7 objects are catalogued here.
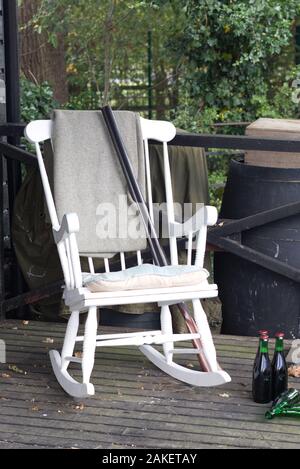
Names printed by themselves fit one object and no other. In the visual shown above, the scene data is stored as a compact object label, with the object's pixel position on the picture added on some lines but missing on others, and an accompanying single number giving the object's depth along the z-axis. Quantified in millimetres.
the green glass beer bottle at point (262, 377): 5812
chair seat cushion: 5794
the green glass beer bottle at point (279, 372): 5832
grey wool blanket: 6522
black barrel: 7051
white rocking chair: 5794
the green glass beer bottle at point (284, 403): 5503
